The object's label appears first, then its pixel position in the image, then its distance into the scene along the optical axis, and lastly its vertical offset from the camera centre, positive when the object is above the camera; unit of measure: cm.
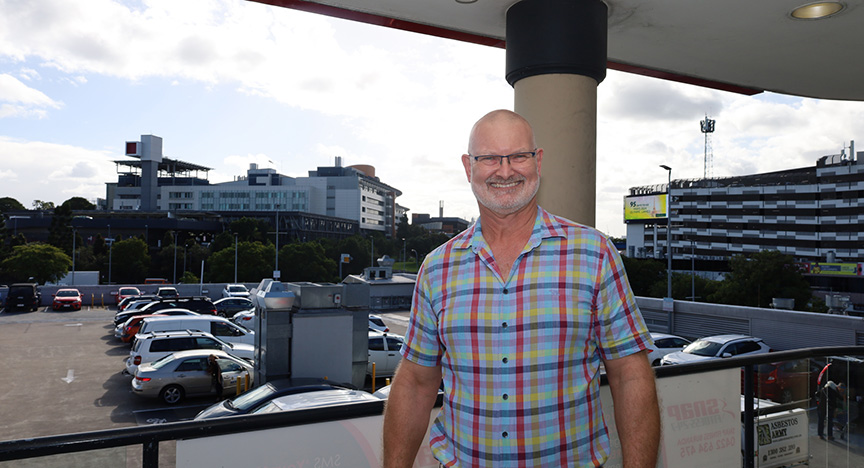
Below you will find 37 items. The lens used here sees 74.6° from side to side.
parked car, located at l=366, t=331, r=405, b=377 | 1838 -336
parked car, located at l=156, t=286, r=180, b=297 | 3933 -310
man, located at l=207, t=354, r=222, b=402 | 1530 -340
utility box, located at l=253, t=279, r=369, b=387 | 1338 -199
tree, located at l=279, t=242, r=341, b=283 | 6111 -147
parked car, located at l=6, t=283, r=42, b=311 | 3844 -353
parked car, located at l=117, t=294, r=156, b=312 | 3193 -330
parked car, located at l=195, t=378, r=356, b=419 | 1057 -285
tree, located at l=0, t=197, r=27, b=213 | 12359 +922
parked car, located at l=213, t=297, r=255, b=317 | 3495 -351
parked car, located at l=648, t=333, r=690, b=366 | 2187 -341
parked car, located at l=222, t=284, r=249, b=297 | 4248 -330
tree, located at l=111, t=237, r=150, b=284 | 6556 -164
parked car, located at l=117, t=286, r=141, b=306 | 4225 -338
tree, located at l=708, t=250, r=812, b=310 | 4572 -203
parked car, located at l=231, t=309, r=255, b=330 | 2781 -352
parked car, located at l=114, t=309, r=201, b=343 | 2484 -363
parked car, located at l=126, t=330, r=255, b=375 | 1722 -309
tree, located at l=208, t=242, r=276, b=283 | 5856 -171
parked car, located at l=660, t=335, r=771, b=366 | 1908 -321
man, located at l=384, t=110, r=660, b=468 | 187 -27
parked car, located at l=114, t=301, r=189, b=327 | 2823 -343
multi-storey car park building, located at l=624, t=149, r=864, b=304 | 8444 +662
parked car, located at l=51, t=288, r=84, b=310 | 3900 -382
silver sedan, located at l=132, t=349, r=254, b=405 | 1491 -344
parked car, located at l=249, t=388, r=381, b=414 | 930 -257
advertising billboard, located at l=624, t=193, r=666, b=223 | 9638 +832
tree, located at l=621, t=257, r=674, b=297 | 5469 -196
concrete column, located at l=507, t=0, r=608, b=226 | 363 +109
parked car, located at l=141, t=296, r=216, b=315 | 2921 -299
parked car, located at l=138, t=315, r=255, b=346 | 2081 -294
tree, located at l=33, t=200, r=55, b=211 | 13688 +982
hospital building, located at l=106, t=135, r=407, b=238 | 11362 +1173
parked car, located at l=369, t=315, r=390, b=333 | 2493 -336
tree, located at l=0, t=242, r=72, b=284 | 4906 -153
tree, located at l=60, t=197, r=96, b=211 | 13650 +1020
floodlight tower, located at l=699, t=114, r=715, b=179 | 11231 +2590
